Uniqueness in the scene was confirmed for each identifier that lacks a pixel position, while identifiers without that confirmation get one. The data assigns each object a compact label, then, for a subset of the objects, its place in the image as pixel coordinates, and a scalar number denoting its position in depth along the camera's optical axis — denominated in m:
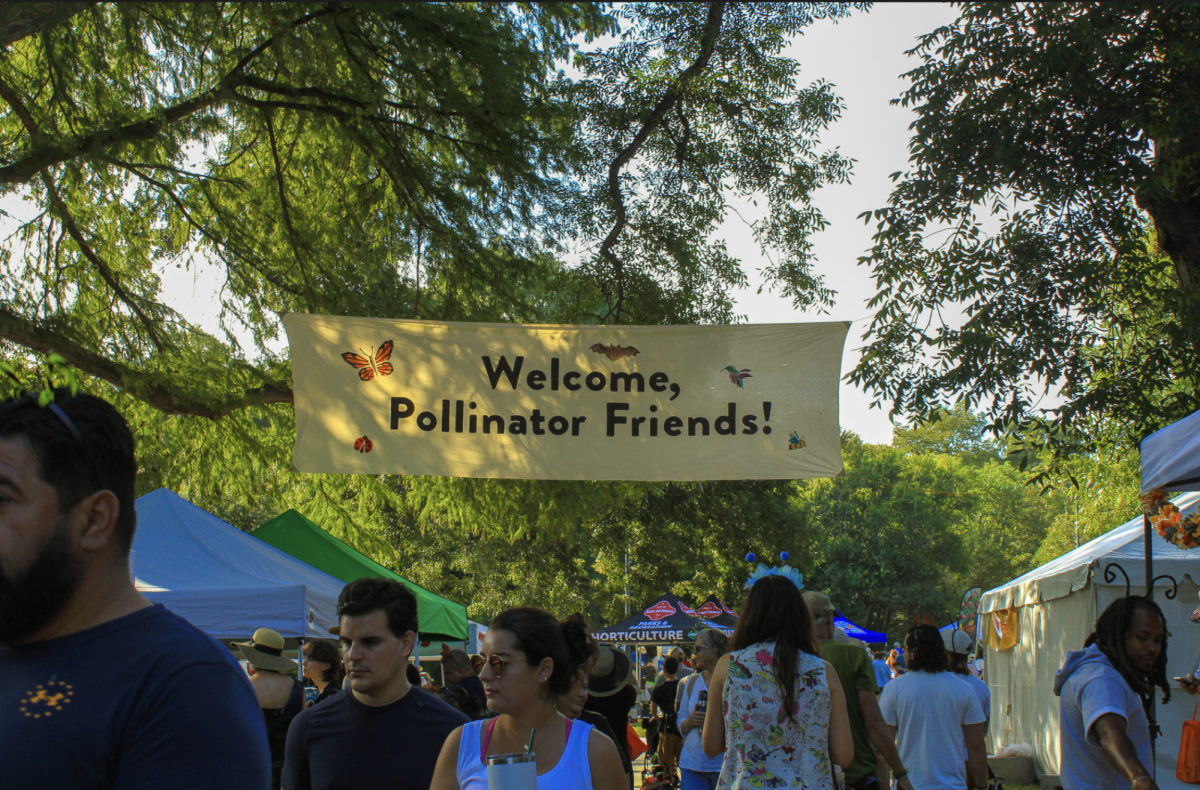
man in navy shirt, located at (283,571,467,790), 3.18
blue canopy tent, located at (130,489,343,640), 7.43
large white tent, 10.81
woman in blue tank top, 2.79
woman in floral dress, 3.87
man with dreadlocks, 3.77
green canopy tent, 10.09
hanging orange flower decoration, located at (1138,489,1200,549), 5.74
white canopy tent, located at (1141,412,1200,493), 4.83
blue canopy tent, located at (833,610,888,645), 25.08
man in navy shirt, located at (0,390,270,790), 1.41
